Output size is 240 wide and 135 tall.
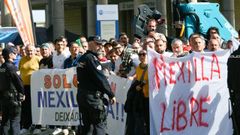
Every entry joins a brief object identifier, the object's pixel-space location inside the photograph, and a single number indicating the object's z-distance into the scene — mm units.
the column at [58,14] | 37781
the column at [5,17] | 41000
